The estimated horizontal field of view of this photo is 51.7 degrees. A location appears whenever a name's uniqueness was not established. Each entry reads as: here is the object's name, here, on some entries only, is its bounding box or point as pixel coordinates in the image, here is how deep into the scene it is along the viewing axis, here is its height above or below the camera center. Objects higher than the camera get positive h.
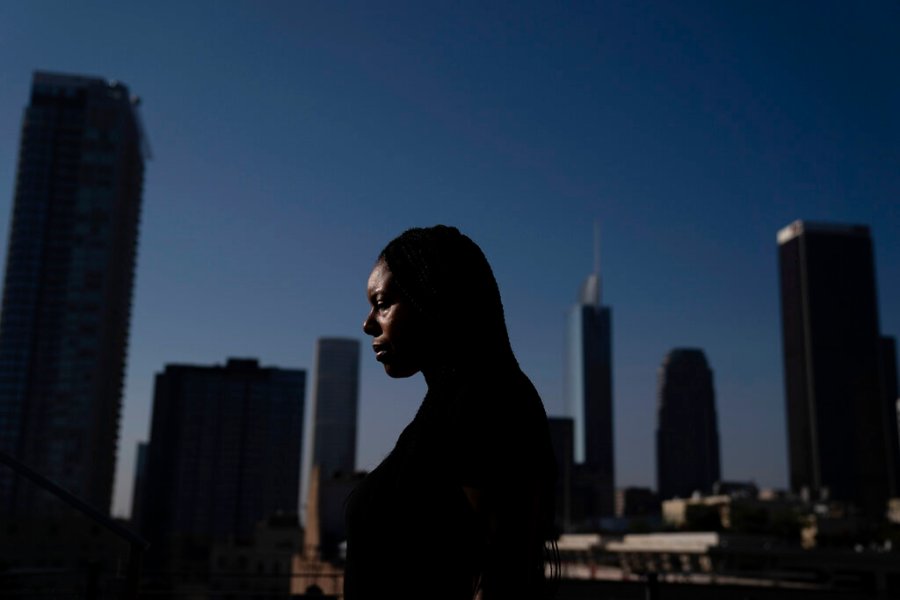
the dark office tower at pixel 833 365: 159.25 +26.34
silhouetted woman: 1.64 +0.07
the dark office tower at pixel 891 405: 163.00 +19.67
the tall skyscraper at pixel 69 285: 108.75 +26.02
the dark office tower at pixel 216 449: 164.38 +9.61
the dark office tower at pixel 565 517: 146.38 -1.52
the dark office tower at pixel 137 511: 178.50 -1.98
